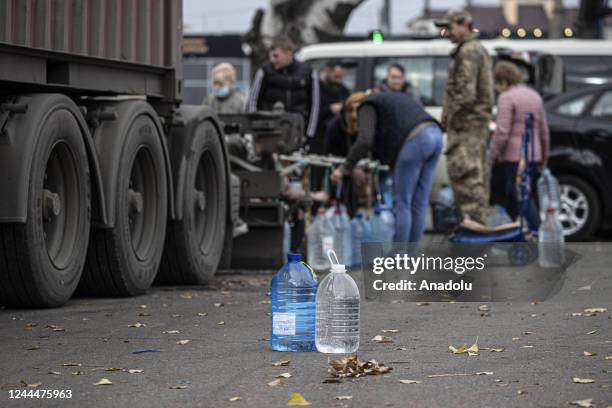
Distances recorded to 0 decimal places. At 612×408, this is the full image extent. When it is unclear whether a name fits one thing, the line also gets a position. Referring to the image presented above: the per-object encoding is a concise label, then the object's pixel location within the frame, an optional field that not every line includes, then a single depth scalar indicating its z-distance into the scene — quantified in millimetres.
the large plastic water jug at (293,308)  8156
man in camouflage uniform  15031
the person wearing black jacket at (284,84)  17125
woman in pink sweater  15695
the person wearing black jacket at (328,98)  18750
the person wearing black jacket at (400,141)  13578
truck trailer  9828
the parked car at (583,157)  18797
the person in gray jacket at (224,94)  17625
